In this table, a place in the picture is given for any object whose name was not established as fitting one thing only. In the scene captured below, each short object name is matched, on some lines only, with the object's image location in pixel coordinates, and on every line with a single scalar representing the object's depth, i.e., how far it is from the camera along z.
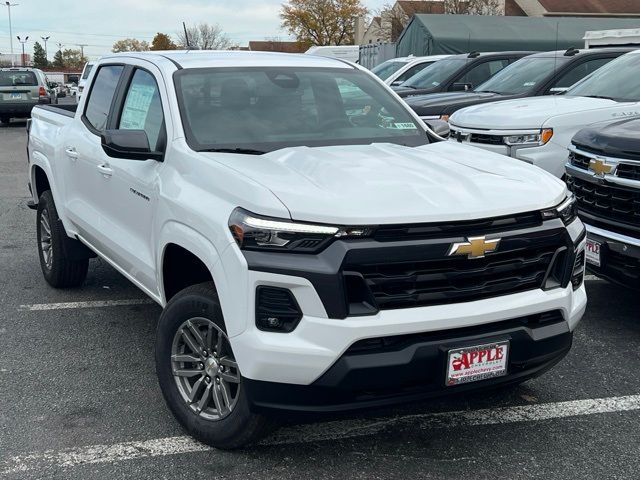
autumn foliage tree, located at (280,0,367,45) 69.38
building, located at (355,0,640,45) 48.94
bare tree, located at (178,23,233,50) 73.88
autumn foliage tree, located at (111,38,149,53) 110.81
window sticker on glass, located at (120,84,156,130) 4.55
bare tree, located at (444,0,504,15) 46.84
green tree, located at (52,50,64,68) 127.94
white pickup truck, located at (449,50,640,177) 7.21
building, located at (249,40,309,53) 71.38
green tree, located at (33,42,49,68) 120.59
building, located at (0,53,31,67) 103.28
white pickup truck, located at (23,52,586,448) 3.05
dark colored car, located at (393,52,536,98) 13.11
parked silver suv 24.31
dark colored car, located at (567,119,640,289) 4.77
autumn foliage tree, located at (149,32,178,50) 78.81
